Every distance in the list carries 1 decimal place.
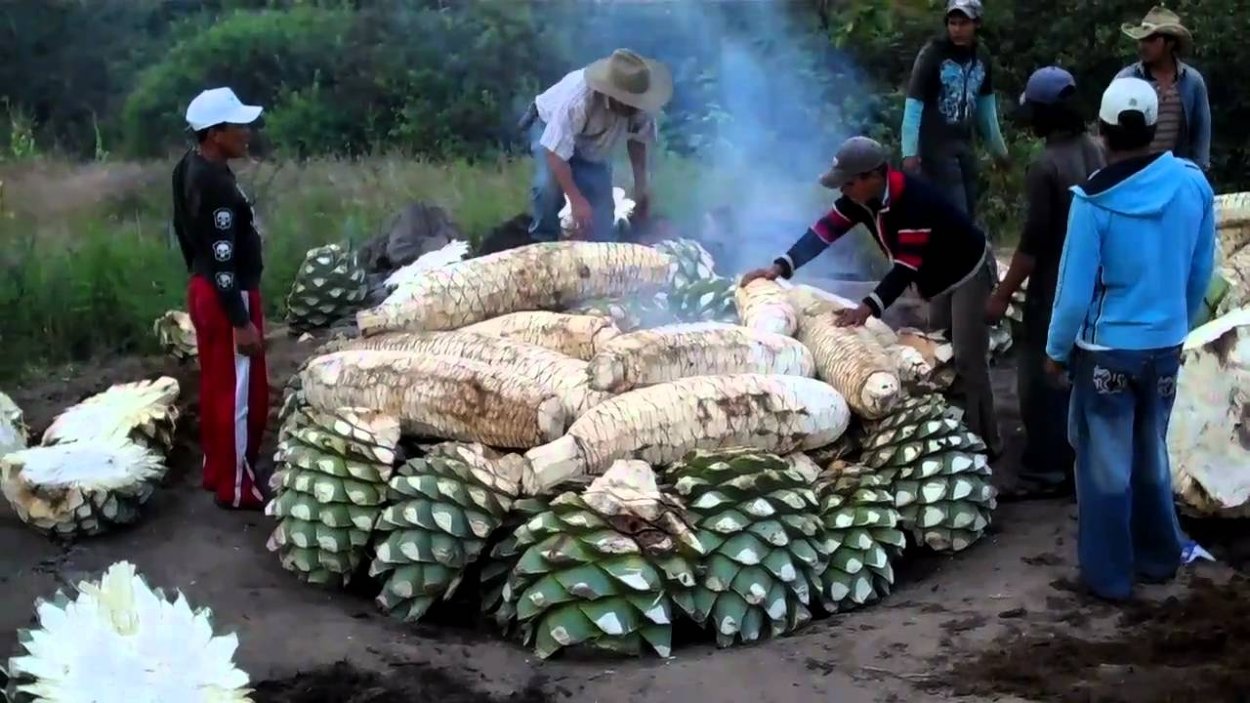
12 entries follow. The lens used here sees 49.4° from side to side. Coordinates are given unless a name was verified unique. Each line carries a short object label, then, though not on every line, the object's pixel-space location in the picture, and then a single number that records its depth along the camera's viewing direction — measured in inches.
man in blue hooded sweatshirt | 164.6
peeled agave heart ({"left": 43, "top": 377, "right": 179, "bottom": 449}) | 219.6
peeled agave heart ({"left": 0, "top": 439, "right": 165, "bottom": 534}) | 200.2
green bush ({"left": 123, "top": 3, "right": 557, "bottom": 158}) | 531.5
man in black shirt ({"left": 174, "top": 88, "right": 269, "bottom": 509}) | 206.4
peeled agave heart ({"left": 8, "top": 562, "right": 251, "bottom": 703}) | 120.6
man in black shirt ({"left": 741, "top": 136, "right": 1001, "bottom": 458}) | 206.2
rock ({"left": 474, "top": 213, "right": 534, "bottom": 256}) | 290.4
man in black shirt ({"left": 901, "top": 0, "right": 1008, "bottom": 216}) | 264.8
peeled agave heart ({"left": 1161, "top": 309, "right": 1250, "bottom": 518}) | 186.4
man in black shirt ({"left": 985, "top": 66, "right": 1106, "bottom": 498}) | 201.5
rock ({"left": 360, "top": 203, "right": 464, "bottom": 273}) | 328.2
